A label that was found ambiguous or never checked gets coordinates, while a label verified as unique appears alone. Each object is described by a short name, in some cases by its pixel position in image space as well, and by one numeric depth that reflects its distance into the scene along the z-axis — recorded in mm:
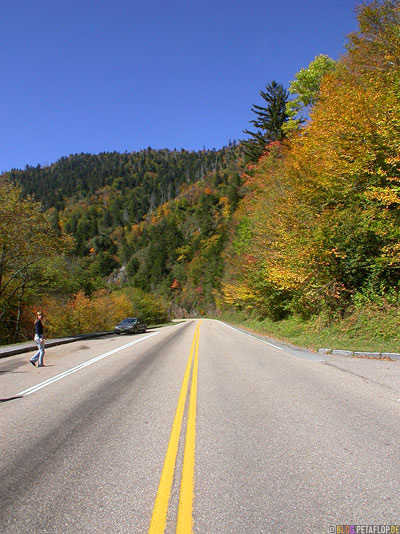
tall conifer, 36969
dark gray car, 27062
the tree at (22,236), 20359
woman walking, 10453
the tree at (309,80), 27386
